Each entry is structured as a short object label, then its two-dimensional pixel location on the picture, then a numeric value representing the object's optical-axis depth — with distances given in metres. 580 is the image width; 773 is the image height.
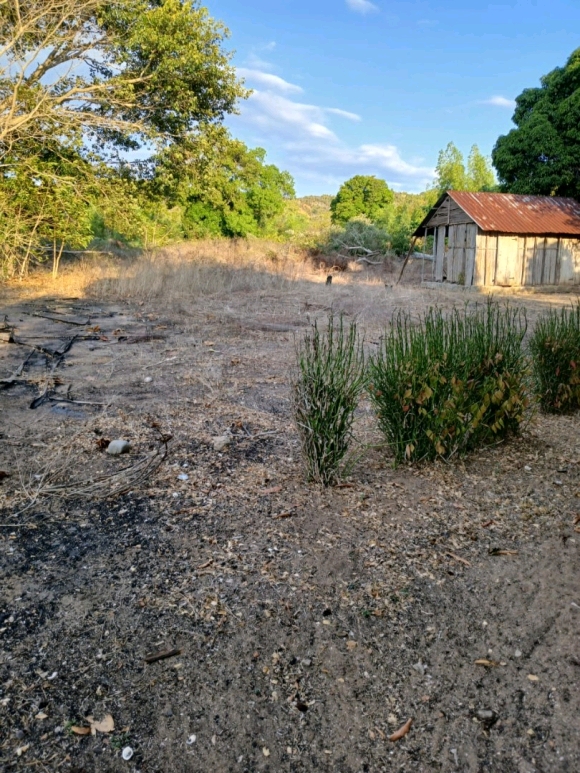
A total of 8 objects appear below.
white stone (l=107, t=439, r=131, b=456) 3.99
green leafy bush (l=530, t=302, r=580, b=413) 4.76
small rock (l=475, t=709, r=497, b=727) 1.83
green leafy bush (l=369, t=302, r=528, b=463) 3.65
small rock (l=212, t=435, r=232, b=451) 4.14
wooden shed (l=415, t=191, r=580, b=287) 17.81
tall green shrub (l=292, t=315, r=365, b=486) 3.43
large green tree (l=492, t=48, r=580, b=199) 19.19
